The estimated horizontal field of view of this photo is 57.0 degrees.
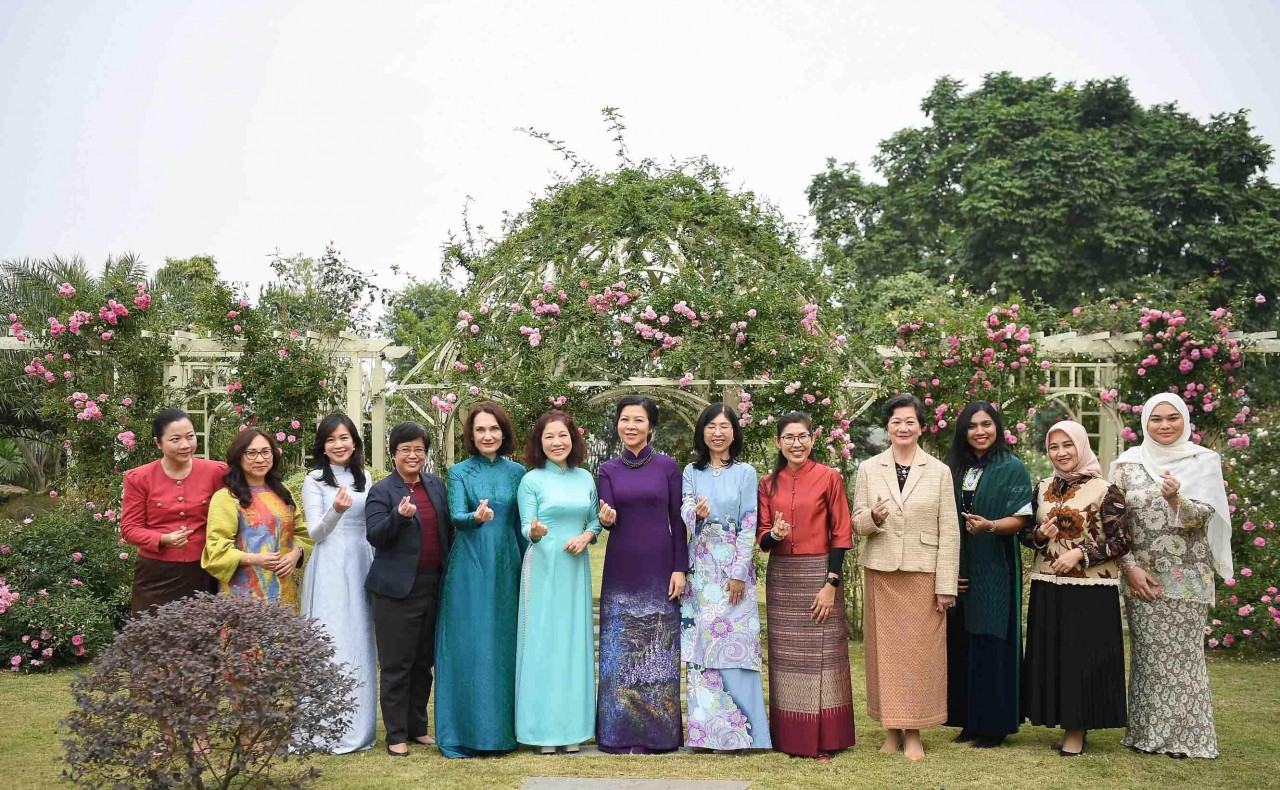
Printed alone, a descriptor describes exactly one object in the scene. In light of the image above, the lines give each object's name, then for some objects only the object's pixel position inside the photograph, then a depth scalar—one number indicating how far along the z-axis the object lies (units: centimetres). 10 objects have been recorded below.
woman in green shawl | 545
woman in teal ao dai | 544
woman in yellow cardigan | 532
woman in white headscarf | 534
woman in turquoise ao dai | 547
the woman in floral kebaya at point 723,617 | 541
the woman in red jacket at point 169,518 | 537
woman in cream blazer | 535
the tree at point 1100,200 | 1817
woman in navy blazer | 542
